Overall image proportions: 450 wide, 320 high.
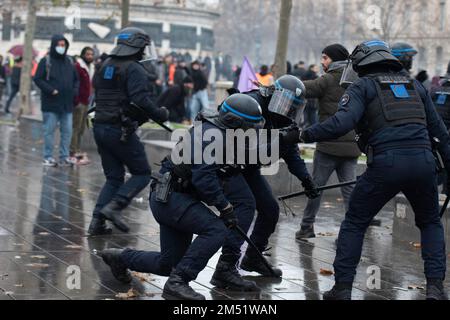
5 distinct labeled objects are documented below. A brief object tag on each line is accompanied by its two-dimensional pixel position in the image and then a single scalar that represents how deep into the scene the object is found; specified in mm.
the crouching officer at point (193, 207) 11182
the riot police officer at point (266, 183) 12341
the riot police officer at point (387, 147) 11302
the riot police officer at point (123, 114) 15434
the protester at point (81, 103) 25418
